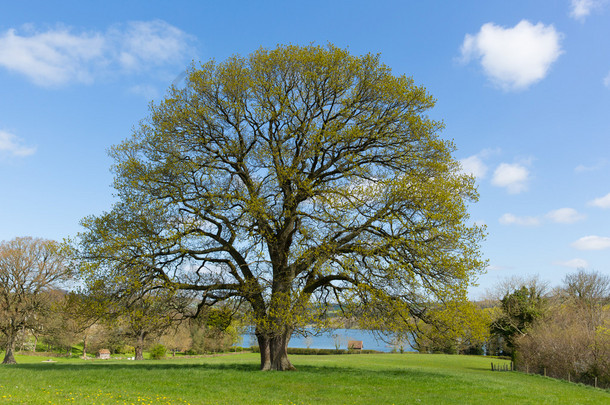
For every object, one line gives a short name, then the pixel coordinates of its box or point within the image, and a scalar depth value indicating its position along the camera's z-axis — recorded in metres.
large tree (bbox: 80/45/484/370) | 16.33
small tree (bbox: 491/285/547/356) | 35.31
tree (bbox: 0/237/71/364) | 34.09
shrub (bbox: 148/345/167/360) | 41.52
